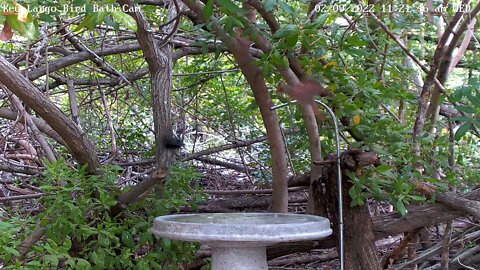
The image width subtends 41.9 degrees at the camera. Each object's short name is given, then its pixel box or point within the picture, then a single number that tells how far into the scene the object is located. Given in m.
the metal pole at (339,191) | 2.56
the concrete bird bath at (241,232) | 2.15
